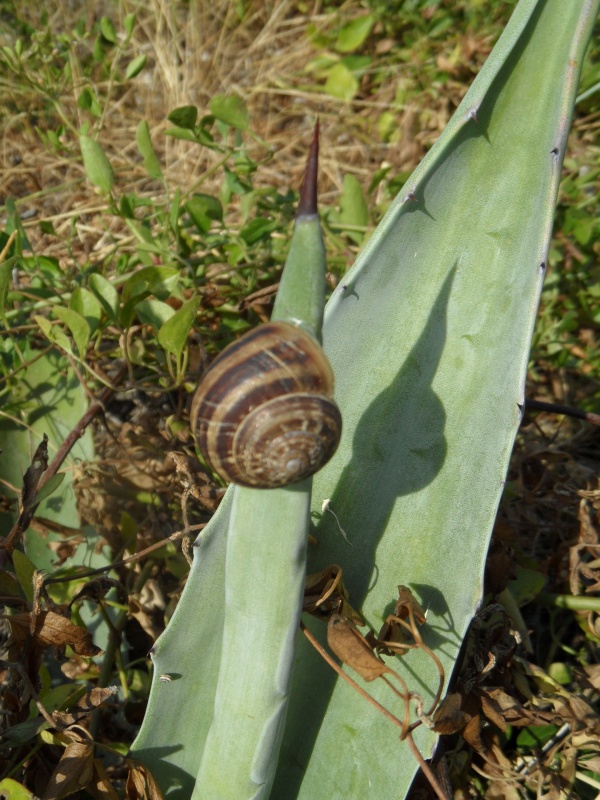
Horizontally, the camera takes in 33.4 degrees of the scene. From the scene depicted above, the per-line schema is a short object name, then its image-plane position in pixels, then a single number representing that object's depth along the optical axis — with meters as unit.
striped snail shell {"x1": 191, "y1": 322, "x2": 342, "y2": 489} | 0.20
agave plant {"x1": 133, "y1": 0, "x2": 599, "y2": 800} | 0.23
